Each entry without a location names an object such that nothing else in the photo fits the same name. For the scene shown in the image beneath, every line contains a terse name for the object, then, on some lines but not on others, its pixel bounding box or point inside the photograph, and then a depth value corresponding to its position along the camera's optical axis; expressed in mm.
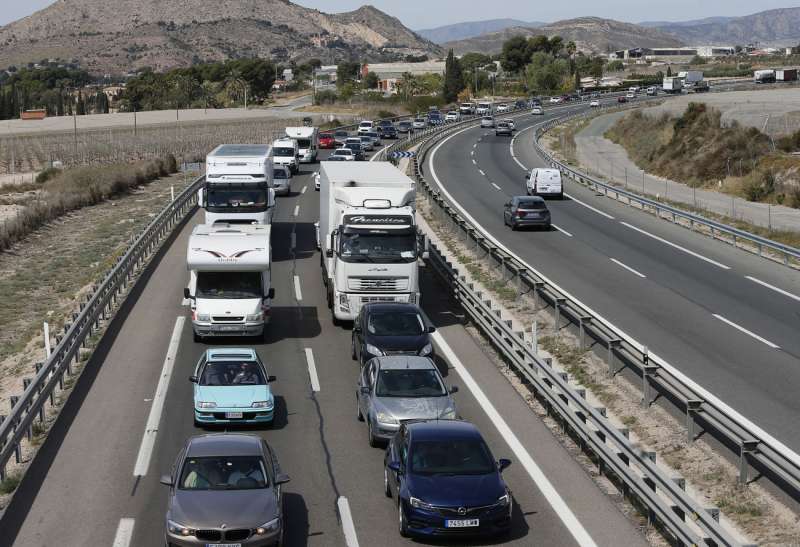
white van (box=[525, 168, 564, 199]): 57344
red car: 93750
